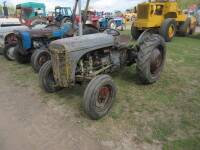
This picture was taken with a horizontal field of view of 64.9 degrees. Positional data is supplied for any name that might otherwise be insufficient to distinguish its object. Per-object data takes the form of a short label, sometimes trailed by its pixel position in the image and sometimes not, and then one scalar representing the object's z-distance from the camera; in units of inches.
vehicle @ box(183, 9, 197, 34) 336.3
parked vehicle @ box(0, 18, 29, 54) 226.9
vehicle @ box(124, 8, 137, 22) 812.7
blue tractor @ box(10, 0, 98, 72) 168.7
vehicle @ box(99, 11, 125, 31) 476.1
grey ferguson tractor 99.7
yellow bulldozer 265.0
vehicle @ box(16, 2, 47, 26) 461.8
